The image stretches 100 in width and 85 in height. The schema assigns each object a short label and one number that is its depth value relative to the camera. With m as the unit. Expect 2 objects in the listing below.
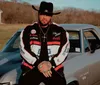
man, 4.39
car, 5.40
